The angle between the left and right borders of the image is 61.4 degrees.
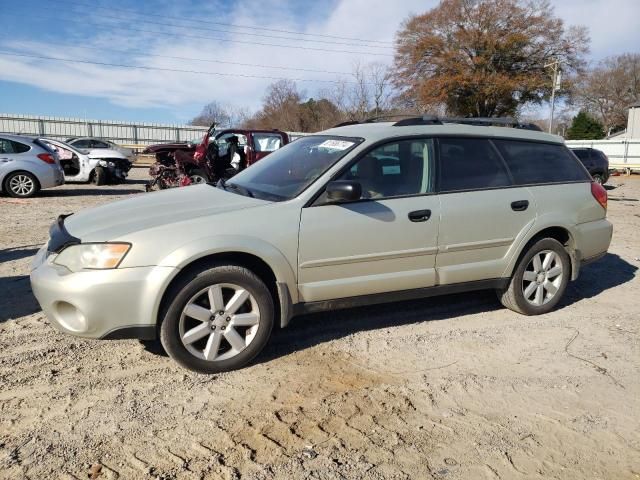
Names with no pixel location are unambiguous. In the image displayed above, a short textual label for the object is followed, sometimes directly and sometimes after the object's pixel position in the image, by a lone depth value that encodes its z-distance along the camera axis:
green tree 52.41
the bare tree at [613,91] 64.69
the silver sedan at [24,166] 12.59
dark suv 19.70
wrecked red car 13.11
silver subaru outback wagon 3.41
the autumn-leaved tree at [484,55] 39.41
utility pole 37.12
